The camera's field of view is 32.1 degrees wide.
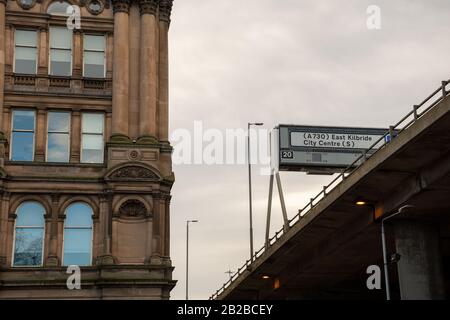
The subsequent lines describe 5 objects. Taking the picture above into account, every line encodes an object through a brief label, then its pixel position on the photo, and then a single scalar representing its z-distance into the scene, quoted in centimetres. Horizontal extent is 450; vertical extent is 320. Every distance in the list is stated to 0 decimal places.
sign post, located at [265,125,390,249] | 5931
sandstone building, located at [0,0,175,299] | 4500
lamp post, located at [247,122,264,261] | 7081
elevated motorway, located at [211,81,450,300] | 2975
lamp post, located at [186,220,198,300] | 9849
